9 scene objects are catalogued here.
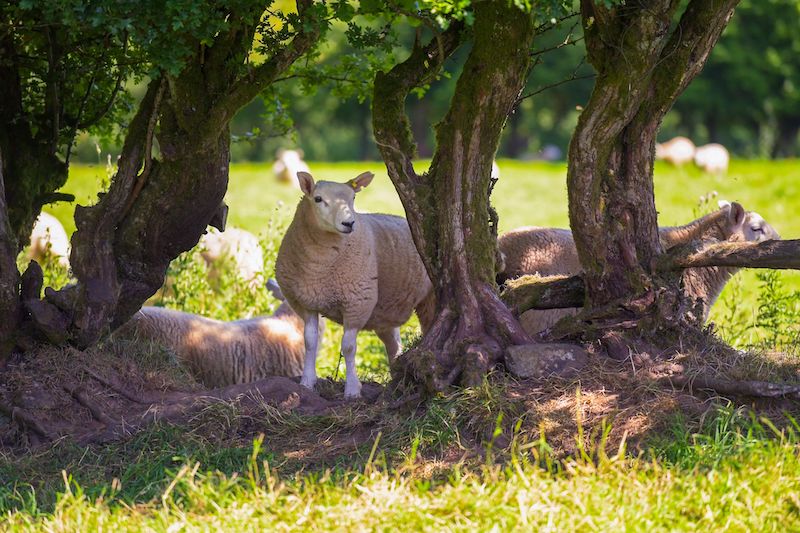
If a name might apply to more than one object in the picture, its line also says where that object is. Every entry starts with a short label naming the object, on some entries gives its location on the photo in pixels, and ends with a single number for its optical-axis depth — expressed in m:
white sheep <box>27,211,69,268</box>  27.80
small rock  11.94
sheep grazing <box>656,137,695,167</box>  66.12
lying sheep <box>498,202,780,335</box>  17.14
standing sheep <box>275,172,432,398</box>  14.37
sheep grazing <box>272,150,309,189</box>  56.00
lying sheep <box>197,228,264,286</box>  23.66
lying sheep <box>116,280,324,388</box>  17.36
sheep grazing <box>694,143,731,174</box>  58.03
